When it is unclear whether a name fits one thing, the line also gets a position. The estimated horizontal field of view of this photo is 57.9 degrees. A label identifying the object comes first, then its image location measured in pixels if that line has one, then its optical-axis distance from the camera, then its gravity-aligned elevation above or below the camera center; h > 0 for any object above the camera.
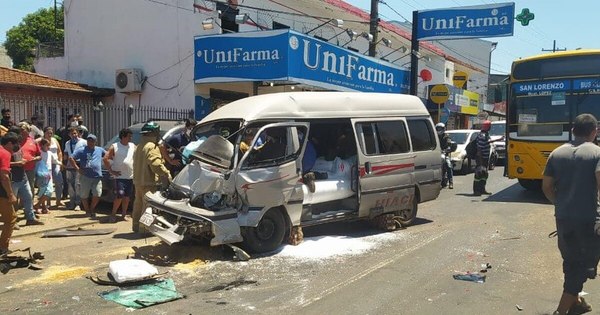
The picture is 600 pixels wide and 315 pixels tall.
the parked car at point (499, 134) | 22.69 -0.10
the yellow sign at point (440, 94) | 23.64 +1.65
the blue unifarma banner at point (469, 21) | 18.83 +3.99
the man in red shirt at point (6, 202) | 6.79 -0.91
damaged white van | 6.92 -0.56
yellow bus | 11.63 +0.66
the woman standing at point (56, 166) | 10.35 -0.69
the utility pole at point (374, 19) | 19.75 +4.12
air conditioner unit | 17.19 +1.62
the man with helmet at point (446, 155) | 14.91 -0.65
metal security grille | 15.64 +0.44
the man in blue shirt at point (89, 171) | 9.84 -0.74
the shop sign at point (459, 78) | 33.86 +3.36
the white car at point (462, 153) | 19.12 -0.75
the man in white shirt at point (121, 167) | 9.41 -0.63
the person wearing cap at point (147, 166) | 8.08 -0.54
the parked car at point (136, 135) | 10.26 -0.08
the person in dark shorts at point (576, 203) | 4.56 -0.60
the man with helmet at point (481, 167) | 13.41 -0.87
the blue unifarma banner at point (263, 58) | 15.61 +2.19
